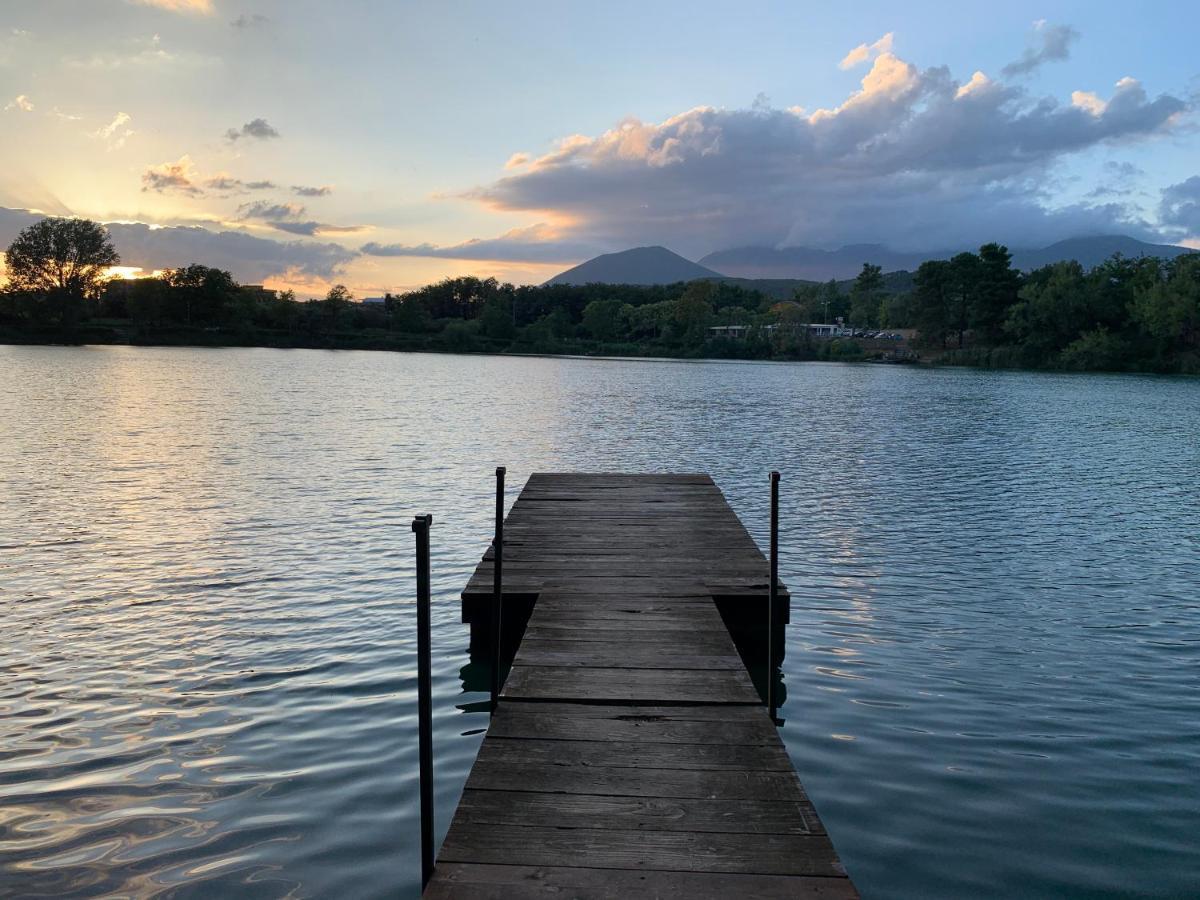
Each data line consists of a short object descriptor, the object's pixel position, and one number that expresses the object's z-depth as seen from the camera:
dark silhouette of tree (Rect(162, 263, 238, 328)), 136.12
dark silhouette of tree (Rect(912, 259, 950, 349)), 123.12
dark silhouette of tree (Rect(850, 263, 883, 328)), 173.75
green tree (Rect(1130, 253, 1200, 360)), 93.81
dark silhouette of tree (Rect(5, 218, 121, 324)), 118.94
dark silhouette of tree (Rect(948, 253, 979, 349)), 118.94
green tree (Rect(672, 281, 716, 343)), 158.88
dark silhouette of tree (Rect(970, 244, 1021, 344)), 115.25
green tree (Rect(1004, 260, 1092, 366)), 103.25
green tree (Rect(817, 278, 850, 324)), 191.38
